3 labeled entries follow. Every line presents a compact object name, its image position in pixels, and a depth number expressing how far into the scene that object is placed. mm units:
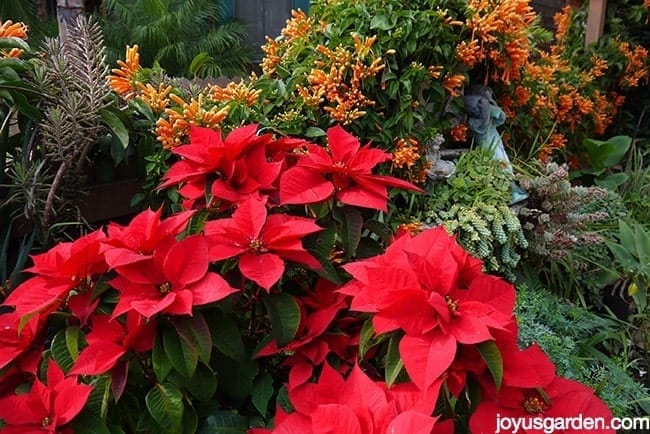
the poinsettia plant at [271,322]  1133
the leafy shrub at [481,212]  2379
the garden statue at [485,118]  2812
